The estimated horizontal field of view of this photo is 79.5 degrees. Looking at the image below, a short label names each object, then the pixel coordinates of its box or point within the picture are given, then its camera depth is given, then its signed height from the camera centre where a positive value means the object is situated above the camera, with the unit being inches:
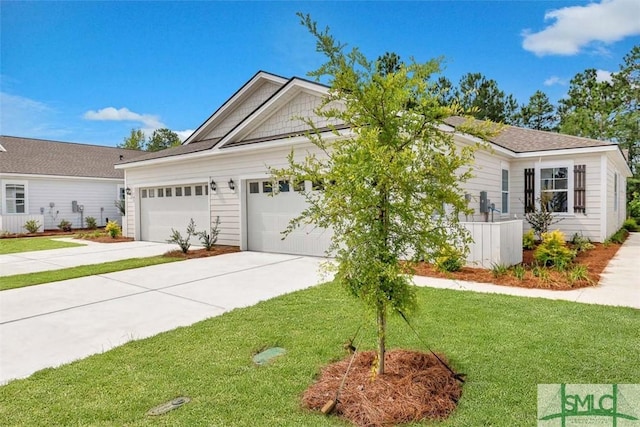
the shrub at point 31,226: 714.8 -37.6
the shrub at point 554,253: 292.0 -39.3
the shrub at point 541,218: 427.2 -18.6
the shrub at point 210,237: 459.3 -39.7
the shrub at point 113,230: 629.3 -40.4
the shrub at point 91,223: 792.3 -36.2
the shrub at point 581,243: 394.9 -44.4
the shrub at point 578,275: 251.6 -48.9
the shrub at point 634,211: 796.6 -21.8
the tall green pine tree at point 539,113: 1151.1 +268.6
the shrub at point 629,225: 718.5 -43.8
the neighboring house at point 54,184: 730.2 +44.5
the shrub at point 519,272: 263.9 -49.0
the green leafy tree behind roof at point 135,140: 1860.2 +318.6
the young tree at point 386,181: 105.4 +6.1
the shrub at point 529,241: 416.5 -42.2
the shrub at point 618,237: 475.4 -46.8
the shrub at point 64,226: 773.7 -41.0
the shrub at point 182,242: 425.4 -42.0
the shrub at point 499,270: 274.0 -49.0
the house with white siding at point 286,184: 417.4 +32.6
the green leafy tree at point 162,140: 1876.2 +323.2
